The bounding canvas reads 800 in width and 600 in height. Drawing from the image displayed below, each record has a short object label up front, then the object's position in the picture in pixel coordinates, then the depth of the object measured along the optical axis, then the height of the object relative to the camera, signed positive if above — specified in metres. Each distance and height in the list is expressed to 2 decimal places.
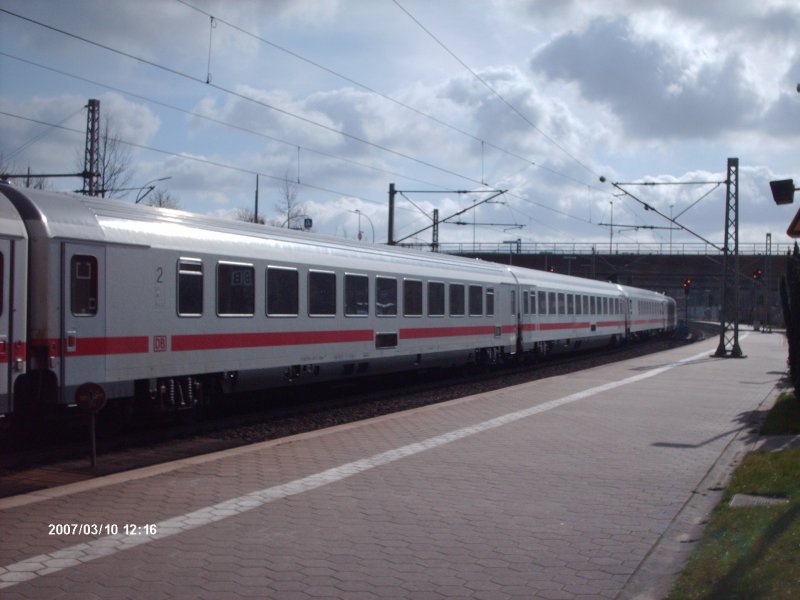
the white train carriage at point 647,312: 48.25 +0.68
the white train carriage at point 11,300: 9.81 +0.29
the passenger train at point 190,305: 10.27 +0.30
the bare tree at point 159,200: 40.50 +5.72
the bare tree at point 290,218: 42.78 +5.14
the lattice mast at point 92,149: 24.68 +5.13
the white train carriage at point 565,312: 28.64 +0.43
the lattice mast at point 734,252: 31.66 +2.48
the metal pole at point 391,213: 31.79 +3.99
